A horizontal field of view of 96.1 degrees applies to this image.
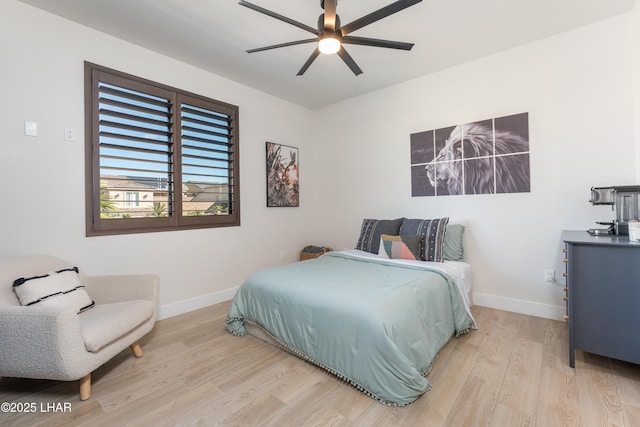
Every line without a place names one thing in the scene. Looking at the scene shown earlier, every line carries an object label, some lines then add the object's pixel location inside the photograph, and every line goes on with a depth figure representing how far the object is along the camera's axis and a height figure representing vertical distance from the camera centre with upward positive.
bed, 1.60 -0.71
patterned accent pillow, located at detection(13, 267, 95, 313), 1.79 -0.49
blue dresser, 1.72 -0.54
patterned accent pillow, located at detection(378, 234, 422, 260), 2.92 -0.36
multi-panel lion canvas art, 2.86 +0.57
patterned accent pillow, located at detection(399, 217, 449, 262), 2.87 -0.23
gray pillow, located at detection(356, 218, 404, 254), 3.32 -0.23
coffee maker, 2.05 +0.04
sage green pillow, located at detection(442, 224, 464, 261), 3.02 -0.35
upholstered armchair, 1.54 -0.65
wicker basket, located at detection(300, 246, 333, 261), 4.12 -0.58
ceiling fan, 1.76 +1.23
